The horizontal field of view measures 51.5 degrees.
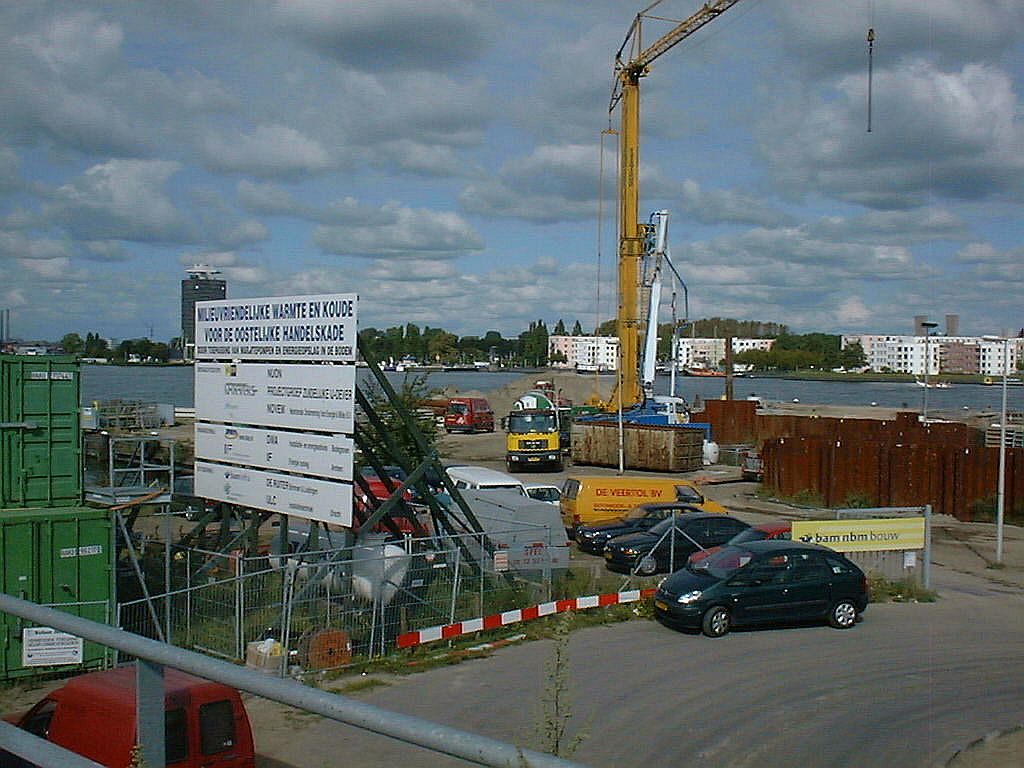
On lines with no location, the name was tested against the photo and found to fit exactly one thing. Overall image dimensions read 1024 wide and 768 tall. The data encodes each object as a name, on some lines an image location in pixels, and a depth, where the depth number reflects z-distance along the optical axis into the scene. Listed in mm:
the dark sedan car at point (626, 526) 24297
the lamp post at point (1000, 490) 23969
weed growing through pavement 5281
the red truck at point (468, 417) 67562
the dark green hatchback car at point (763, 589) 16578
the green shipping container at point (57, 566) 13500
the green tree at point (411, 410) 34344
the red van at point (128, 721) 6406
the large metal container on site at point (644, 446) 45531
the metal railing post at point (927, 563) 20875
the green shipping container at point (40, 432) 14812
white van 28547
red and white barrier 15242
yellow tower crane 55031
